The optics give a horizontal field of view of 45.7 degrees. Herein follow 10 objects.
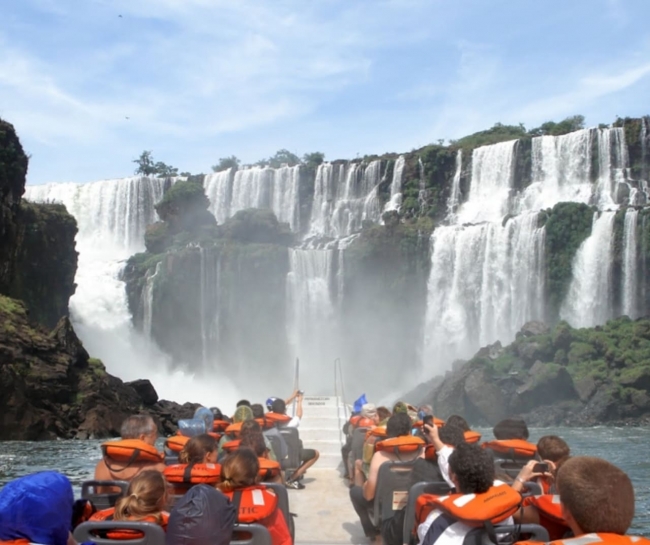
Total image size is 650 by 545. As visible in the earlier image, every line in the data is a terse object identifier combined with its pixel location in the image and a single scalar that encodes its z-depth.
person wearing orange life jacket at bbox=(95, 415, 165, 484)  5.56
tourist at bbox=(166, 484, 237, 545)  3.79
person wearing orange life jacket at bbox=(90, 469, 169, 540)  4.03
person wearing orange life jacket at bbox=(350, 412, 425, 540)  6.12
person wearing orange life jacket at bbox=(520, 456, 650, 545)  2.78
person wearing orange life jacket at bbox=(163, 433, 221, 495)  5.07
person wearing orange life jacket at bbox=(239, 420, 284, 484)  5.61
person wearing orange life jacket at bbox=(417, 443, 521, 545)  3.79
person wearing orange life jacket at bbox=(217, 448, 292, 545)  4.46
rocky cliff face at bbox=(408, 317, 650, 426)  31.70
